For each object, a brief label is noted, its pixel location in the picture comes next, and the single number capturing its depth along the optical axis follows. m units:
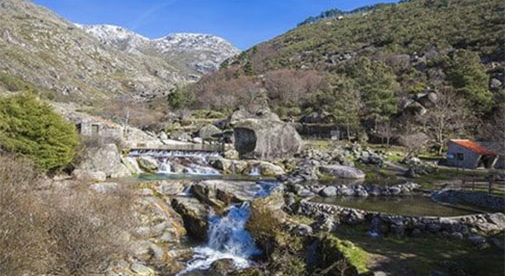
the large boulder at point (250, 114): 53.29
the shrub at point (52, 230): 10.38
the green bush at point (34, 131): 22.94
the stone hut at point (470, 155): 33.44
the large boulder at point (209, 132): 59.05
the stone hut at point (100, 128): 38.88
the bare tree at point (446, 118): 45.91
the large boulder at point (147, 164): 33.81
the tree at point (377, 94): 49.75
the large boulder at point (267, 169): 32.79
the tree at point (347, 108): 51.84
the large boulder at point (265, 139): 38.25
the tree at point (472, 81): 48.12
